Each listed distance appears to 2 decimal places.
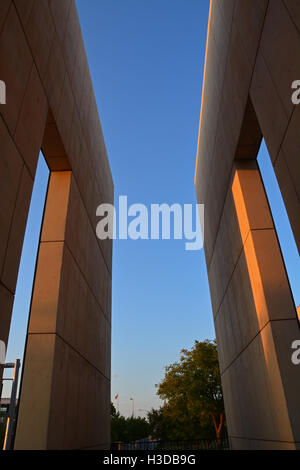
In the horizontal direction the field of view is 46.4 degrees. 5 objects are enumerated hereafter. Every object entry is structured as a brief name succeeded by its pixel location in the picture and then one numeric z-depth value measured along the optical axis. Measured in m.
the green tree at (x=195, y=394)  34.38
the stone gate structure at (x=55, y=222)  5.95
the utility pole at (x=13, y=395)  14.14
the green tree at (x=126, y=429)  53.35
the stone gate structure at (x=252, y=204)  6.52
